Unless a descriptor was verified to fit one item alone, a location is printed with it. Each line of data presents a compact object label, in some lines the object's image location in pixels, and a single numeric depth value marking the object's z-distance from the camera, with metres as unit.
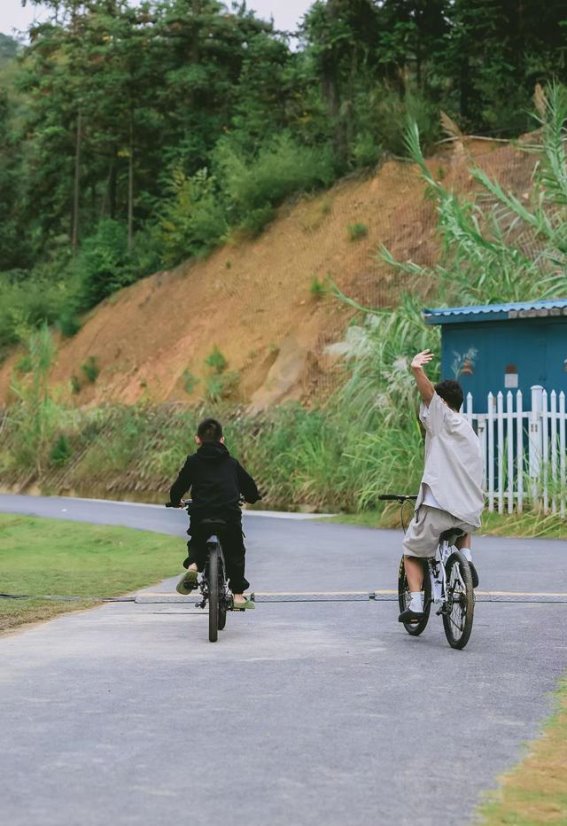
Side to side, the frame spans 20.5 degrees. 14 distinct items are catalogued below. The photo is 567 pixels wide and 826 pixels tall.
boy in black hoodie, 11.02
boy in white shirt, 10.12
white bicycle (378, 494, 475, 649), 9.75
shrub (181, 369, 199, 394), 38.12
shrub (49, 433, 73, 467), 34.06
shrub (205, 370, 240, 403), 36.50
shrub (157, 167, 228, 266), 43.44
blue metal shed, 21.33
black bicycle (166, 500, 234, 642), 10.47
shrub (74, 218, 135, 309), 47.81
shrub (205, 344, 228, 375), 38.47
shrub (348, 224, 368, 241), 39.53
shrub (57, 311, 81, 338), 47.84
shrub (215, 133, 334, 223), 41.72
